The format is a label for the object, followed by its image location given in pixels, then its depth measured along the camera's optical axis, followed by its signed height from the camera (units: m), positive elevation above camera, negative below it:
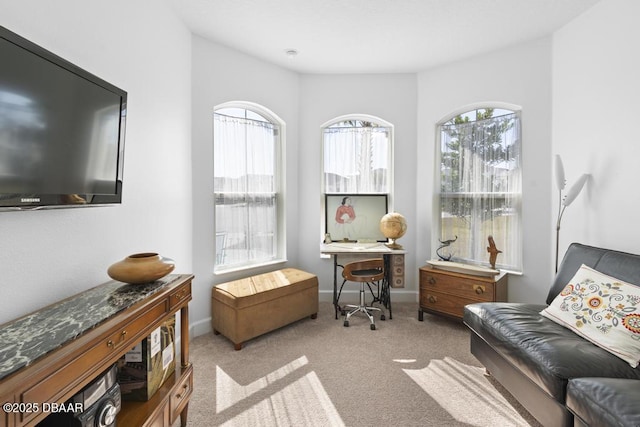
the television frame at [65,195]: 1.13 +0.12
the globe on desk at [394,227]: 3.56 -0.18
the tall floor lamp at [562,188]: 2.50 +0.19
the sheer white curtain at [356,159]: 3.98 +0.66
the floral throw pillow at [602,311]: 1.66 -0.60
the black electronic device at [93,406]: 1.14 -0.77
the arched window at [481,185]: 3.29 +0.30
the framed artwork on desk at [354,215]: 3.90 -0.05
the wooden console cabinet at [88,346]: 0.85 -0.46
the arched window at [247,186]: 3.28 +0.27
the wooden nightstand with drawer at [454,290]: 2.95 -0.79
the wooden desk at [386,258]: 3.39 -0.53
